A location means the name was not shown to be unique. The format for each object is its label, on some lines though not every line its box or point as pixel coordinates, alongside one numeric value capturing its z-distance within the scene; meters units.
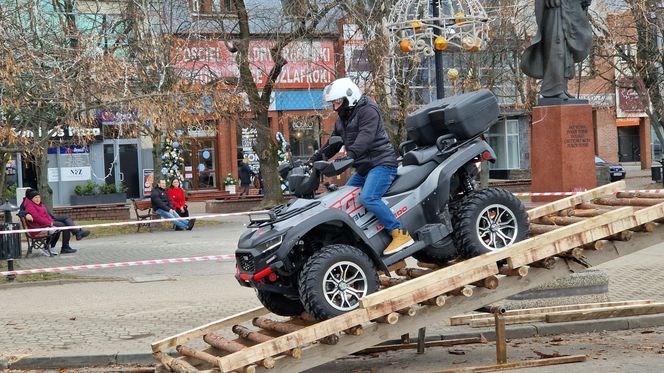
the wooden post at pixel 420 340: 19.47
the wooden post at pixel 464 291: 16.95
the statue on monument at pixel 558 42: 30.56
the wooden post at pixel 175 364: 16.22
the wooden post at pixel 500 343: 17.94
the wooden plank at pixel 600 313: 21.77
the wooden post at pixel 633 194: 20.75
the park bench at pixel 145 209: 54.12
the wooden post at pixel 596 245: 18.25
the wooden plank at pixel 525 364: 17.53
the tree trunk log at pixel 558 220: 19.64
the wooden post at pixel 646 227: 18.66
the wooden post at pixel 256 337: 15.73
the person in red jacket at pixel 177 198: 54.59
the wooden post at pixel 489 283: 17.14
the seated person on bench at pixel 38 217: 40.25
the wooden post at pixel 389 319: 16.19
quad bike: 16.44
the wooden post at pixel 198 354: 15.74
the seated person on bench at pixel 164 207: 53.03
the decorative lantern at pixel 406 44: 32.91
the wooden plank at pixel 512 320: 21.75
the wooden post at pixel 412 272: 18.81
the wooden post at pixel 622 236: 18.50
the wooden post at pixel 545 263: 17.80
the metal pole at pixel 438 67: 34.50
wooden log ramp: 15.77
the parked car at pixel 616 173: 92.00
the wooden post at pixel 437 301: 16.64
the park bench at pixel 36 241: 40.16
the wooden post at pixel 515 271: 17.30
